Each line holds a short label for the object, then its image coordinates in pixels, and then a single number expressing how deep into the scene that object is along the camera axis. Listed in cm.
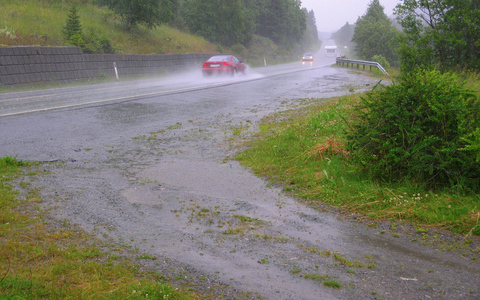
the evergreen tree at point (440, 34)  1727
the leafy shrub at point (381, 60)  3964
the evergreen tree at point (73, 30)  2350
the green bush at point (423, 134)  523
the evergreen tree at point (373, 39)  5141
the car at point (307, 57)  6344
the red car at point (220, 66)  2478
